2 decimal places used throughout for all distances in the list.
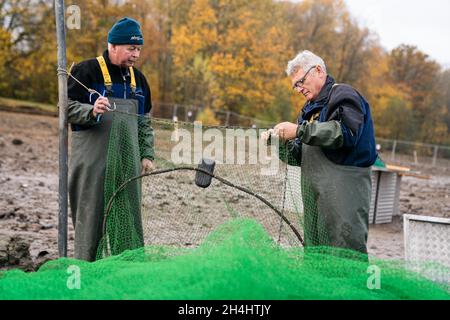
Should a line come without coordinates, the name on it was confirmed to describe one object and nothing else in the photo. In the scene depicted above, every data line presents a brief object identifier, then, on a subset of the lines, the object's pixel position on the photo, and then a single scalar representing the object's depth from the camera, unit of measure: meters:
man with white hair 3.68
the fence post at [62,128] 4.32
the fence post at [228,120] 29.93
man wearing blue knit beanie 4.38
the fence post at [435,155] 30.48
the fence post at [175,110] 31.60
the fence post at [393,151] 30.92
